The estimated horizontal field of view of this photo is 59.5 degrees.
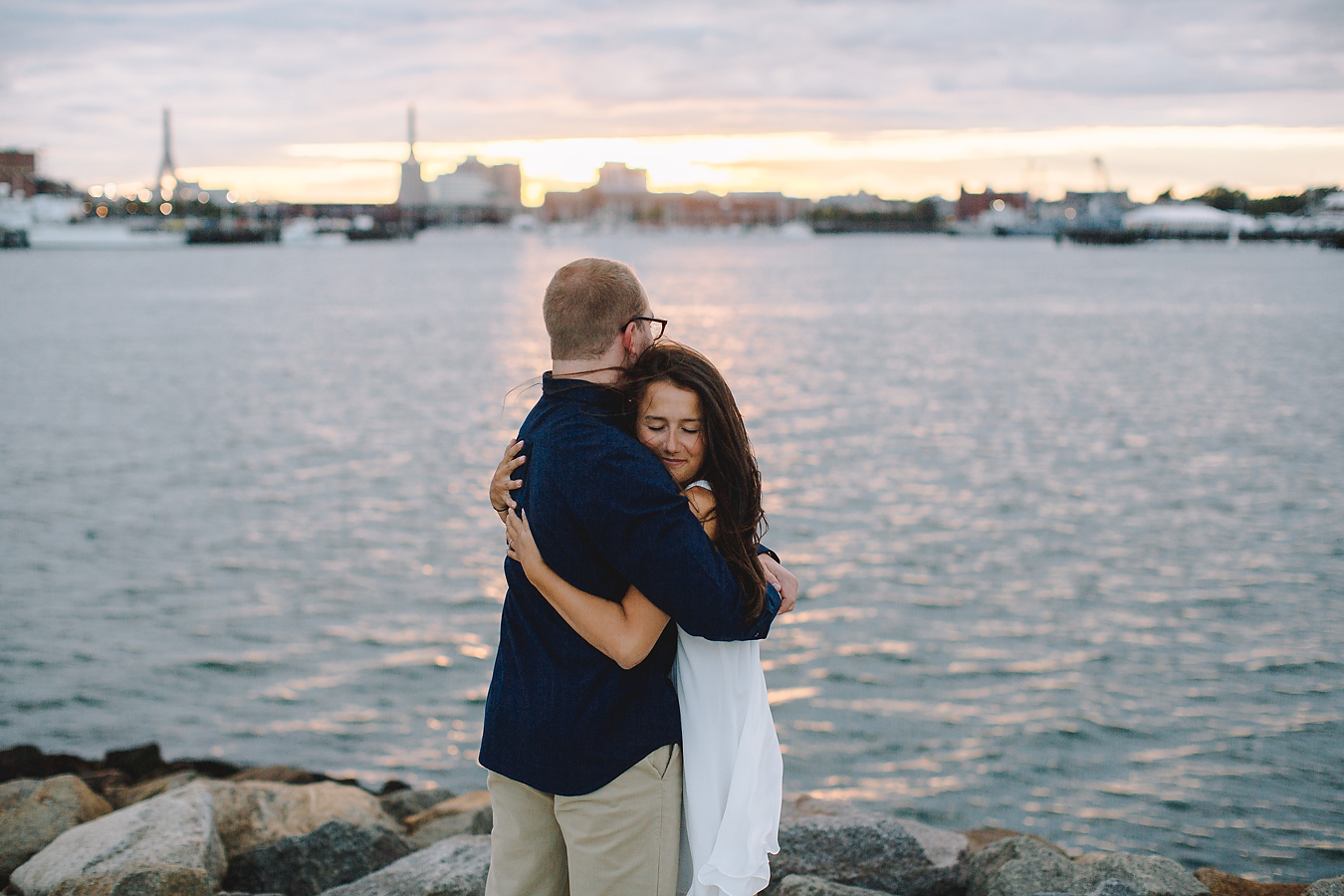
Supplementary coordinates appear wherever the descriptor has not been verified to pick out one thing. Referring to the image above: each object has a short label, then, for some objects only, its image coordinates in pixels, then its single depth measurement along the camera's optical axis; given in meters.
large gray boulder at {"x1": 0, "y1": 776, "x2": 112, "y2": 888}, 5.89
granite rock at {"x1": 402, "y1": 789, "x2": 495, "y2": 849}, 6.48
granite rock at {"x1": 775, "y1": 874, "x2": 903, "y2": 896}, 4.62
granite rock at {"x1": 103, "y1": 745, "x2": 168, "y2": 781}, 8.26
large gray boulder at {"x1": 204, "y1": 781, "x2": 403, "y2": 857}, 6.01
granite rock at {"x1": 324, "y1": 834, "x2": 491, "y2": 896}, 4.81
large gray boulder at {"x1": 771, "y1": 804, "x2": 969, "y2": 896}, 5.21
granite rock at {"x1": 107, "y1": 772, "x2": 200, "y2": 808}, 7.07
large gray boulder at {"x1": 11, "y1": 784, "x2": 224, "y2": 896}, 5.07
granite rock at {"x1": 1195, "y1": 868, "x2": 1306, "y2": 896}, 5.15
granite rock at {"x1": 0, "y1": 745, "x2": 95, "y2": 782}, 8.19
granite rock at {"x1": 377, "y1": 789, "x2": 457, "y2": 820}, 7.56
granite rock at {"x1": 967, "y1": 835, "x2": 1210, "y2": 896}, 4.80
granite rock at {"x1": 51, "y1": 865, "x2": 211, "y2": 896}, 4.63
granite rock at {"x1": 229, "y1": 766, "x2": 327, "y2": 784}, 7.88
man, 2.62
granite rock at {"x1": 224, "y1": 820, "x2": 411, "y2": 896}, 5.68
